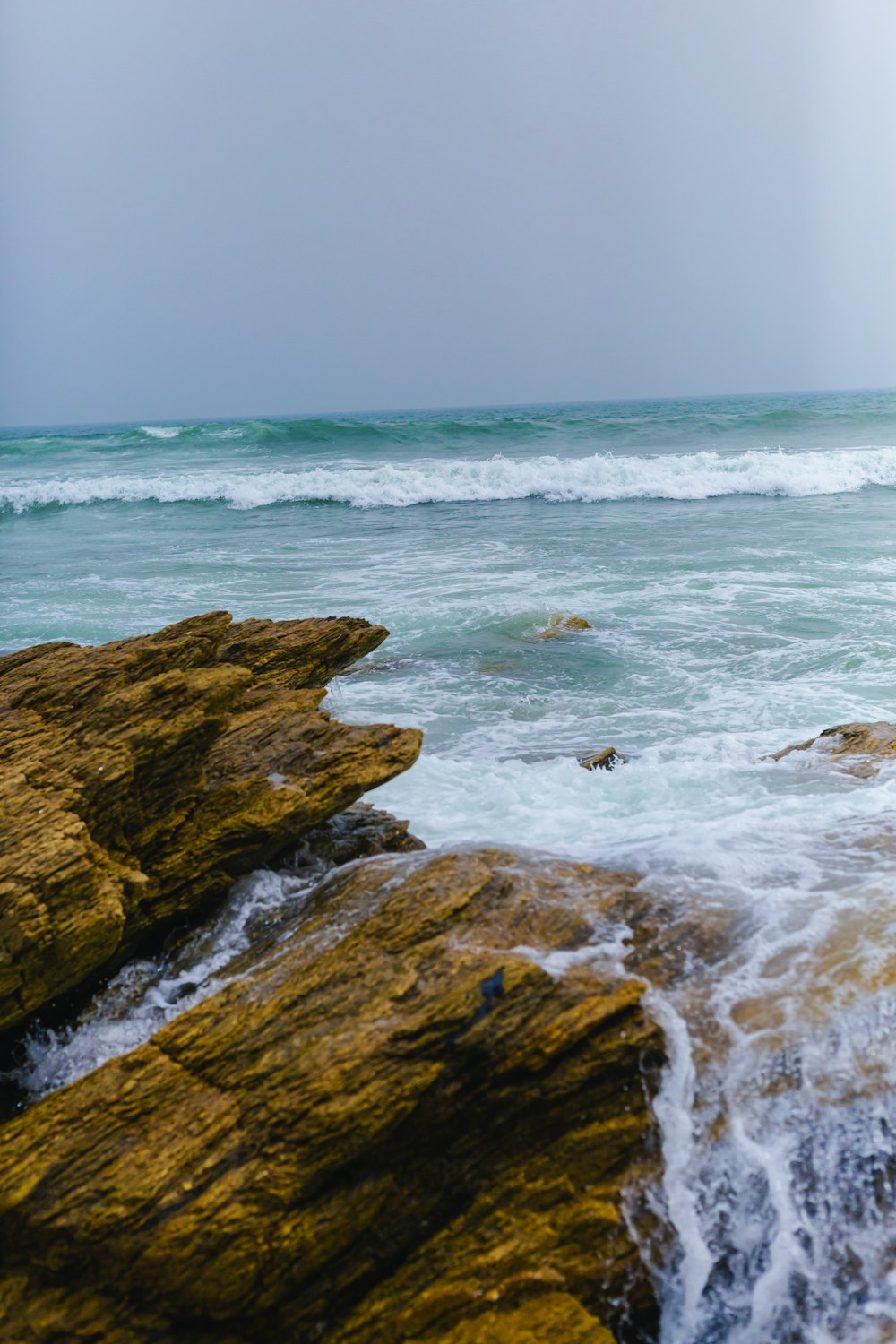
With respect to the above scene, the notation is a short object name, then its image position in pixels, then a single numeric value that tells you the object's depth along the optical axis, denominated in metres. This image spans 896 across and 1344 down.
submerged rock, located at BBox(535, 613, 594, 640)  12.87
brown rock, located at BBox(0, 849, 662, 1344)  2.99
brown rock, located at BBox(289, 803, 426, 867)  5.56
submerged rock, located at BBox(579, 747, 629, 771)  7.83
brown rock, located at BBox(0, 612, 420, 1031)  4.04
